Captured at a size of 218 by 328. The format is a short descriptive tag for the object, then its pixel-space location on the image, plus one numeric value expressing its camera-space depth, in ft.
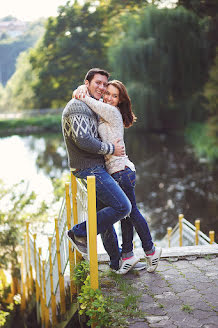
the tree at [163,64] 83.51
